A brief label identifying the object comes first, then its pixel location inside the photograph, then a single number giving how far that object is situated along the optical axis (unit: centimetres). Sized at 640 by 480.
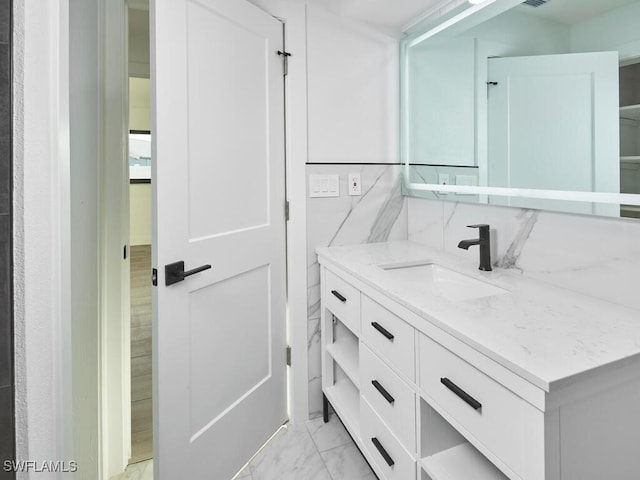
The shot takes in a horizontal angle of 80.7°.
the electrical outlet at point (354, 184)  193
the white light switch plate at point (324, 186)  186
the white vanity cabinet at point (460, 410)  74
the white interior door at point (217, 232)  126
